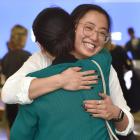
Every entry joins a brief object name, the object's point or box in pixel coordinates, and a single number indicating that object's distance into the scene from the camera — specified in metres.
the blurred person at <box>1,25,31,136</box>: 5.44
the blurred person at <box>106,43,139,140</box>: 6.80
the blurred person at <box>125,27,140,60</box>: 8.32
